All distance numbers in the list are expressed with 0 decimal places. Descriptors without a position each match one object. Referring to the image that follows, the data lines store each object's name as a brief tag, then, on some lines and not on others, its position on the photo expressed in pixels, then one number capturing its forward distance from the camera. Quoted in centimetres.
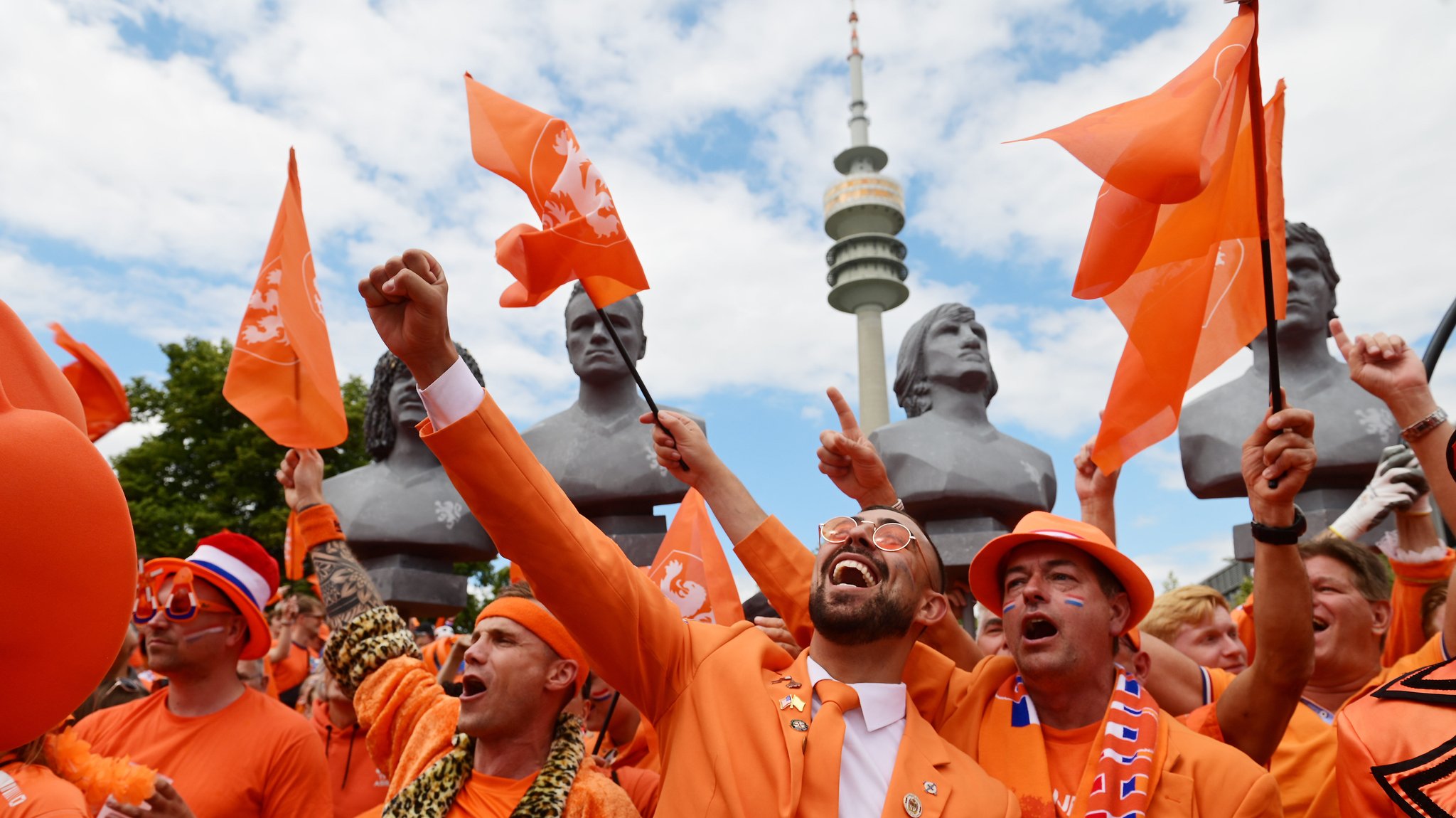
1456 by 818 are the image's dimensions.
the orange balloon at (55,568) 105
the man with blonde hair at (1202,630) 453
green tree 2475
